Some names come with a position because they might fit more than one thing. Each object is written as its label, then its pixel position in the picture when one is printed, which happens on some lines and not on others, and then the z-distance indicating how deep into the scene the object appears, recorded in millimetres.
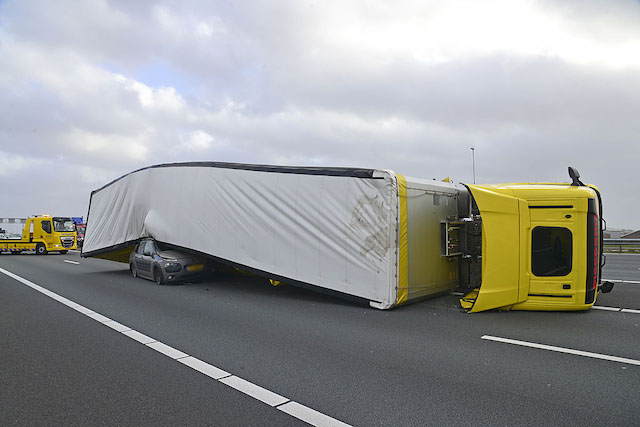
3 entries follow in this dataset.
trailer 7820
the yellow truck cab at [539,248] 7707
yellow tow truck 30688
